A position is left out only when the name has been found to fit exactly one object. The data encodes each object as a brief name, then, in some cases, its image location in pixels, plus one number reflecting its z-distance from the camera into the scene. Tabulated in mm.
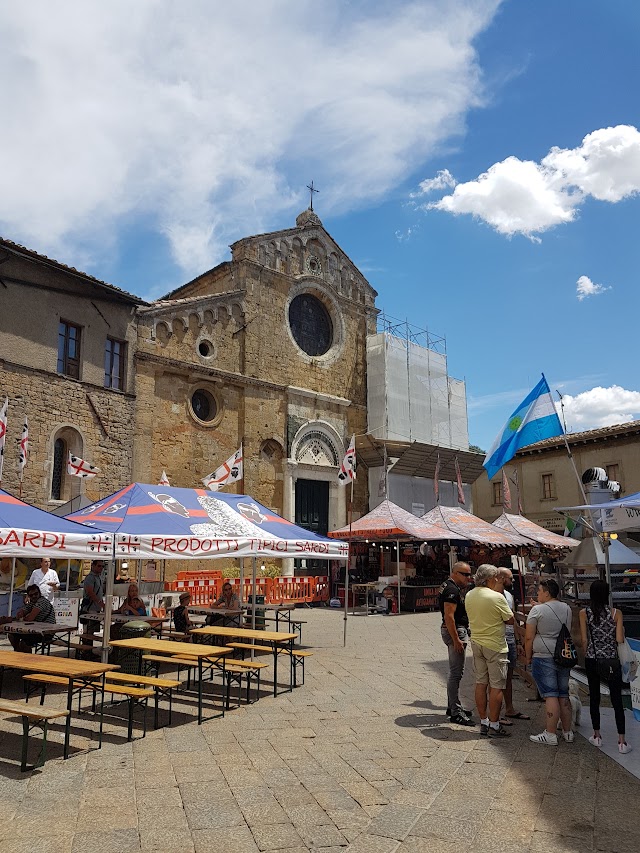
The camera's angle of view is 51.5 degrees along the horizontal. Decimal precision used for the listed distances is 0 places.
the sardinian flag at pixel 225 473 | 16719
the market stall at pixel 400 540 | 17922
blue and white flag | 11227
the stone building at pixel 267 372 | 19906
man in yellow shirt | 6379
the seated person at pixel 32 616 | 9258
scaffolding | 25688
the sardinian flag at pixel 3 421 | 14055
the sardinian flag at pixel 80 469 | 15835
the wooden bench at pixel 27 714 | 5242
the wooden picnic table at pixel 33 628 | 8418
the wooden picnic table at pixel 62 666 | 6031
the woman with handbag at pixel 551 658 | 6203
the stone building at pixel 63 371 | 16219
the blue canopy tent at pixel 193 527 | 9391
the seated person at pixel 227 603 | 11780
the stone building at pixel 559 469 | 32062
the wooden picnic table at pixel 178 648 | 7289
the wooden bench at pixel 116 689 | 6277
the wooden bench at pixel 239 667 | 7630
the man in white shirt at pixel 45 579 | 11883
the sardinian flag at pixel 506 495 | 26031
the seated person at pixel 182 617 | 10758
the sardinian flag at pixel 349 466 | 16562
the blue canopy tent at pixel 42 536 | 7668
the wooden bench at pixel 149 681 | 6420
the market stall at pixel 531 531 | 23125
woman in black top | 6133
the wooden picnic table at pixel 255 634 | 8344
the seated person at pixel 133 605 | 11078
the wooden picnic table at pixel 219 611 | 10922
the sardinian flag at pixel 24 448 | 15539
